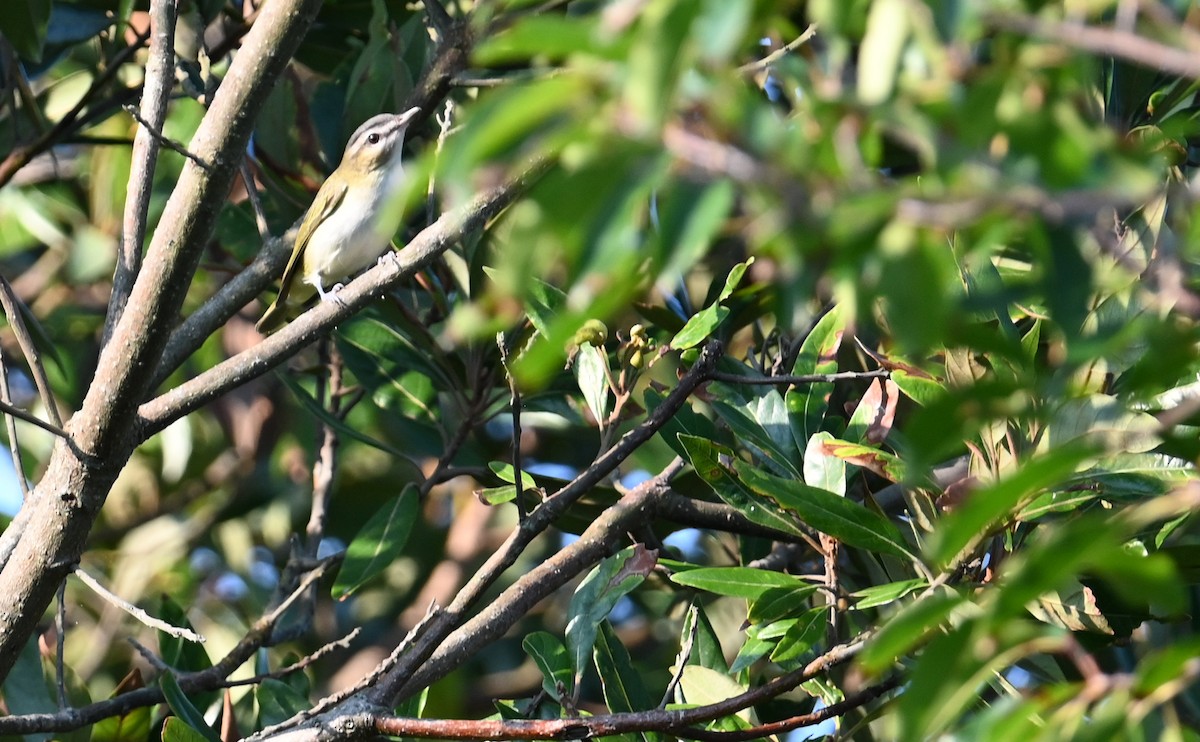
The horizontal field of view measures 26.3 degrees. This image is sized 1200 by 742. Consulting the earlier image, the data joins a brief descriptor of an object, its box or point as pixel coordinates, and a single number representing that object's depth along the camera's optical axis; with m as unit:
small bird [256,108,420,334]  8.55
